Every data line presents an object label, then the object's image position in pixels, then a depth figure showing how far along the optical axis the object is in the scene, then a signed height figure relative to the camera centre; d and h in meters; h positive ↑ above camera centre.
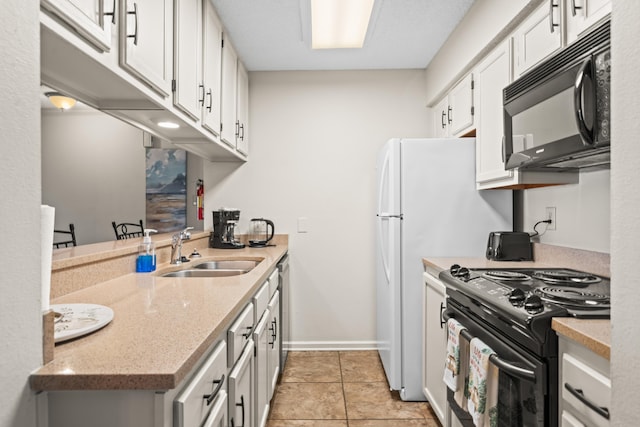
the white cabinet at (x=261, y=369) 1.66 -0.74
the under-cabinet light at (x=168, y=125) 1.88 +0.44
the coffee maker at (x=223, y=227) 2.96 -0.12
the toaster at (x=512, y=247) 2.16 -0.20
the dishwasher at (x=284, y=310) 2.69 -0.73
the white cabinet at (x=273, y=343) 2.09 -0.78
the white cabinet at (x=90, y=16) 0.87 +0.48
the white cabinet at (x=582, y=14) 1.34 +0.74
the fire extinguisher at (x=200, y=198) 3.31 +0.11
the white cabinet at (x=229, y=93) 2.44 +0.80
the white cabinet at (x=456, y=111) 2.47 +0.72
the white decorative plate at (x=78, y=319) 0.88 -0.28
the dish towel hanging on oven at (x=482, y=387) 1.29 -0.61
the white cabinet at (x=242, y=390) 1.23 -0.64
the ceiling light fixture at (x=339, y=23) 2.28 +1.24
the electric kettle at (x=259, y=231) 3.24 -0.17
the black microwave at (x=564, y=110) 1.21 +0.38
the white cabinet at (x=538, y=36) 1.60 +0.80
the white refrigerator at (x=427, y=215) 2.34 -0.02
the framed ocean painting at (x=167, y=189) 3.77 +0.22
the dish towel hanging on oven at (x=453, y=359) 1.60 -0.63
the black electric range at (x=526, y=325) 1.10 -0.38
